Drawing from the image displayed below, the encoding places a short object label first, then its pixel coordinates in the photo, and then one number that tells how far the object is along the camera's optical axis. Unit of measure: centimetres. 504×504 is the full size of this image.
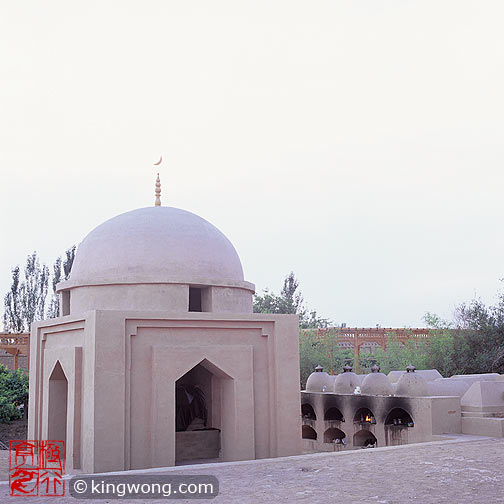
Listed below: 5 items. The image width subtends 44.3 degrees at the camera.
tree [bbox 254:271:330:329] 3853
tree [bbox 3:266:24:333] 3553
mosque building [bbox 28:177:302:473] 1003
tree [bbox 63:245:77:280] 3503
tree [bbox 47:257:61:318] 3607
